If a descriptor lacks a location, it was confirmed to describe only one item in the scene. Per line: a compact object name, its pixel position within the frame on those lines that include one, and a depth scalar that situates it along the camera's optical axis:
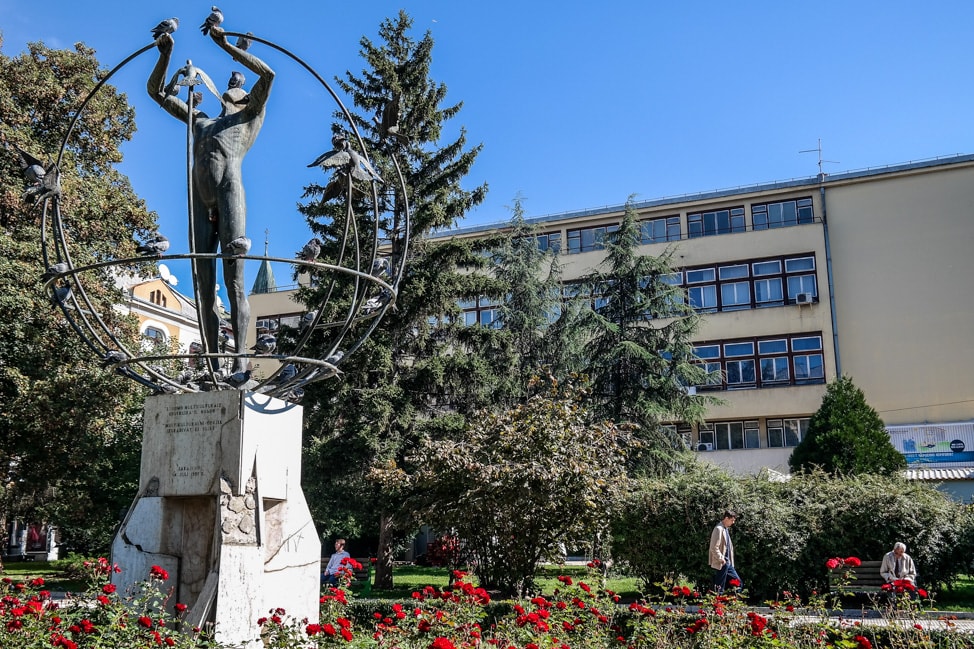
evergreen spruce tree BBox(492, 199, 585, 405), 28.75
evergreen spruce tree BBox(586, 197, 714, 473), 26.09
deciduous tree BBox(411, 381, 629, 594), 14.56
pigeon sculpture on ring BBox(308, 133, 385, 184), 7.77
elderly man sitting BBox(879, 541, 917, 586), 13.91
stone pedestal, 6.83
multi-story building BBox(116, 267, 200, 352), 47.41
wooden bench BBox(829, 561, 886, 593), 15.76
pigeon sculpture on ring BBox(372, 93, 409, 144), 8.36
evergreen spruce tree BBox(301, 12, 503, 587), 20.69
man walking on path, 12.01
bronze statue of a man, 7.83
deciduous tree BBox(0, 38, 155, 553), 19.30
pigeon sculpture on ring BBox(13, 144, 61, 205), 7.86
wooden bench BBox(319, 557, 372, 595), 18.19
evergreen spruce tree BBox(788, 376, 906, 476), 24.52
